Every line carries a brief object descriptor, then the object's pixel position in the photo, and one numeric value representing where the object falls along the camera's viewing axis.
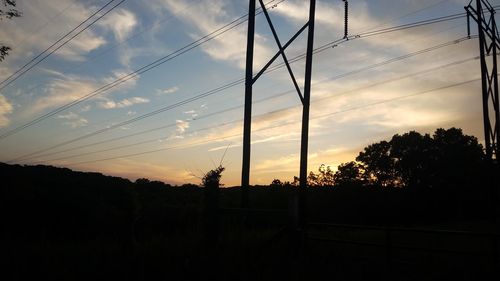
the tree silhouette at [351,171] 72.44
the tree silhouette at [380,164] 73.75
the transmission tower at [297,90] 15.24
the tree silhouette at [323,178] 65.25
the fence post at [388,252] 9.77
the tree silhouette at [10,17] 15.47
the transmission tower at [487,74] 26.69
